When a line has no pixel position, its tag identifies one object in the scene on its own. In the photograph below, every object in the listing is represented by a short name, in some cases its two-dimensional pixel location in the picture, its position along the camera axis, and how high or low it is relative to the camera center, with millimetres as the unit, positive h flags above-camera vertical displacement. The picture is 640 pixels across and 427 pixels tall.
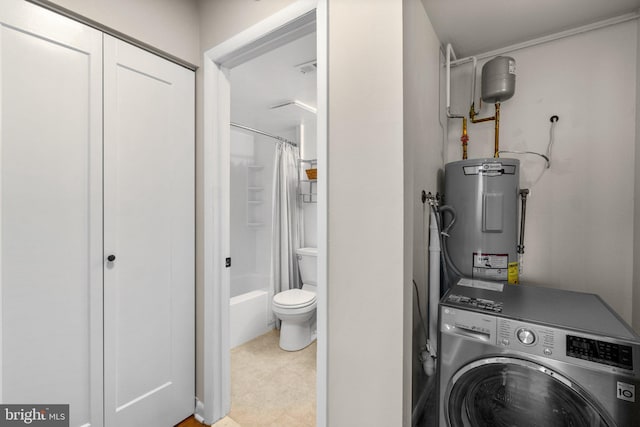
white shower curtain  3086 -130
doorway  1611 -89
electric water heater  1557 -29
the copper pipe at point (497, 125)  1850 +596
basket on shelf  3143 +446
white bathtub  2598 -1079
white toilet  2432 -967
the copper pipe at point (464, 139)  1951 +527
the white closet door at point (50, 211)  1078 -7
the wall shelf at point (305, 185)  3359 +325
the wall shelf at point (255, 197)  3531 +180
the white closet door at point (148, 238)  1351 -152
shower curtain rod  2961 +891
